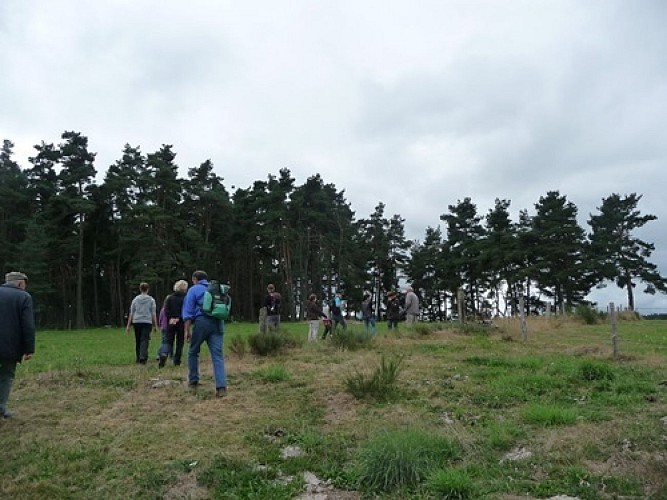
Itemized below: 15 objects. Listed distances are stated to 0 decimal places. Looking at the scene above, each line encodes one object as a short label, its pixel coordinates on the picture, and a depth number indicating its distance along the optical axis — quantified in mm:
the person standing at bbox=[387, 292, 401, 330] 17938
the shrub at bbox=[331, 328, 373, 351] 12286
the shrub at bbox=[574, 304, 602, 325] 22938
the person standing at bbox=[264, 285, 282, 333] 14625
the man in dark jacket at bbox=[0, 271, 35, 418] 6082
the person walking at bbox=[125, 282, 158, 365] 10523
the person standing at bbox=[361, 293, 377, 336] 17656
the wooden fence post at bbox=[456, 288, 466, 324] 18188
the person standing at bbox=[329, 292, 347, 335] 16516
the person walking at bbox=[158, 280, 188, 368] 10391
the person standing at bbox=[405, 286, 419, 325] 17703
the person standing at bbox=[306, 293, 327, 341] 15148
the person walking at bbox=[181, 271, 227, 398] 7387
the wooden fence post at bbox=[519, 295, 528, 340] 14666
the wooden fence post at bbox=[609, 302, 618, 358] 10378
